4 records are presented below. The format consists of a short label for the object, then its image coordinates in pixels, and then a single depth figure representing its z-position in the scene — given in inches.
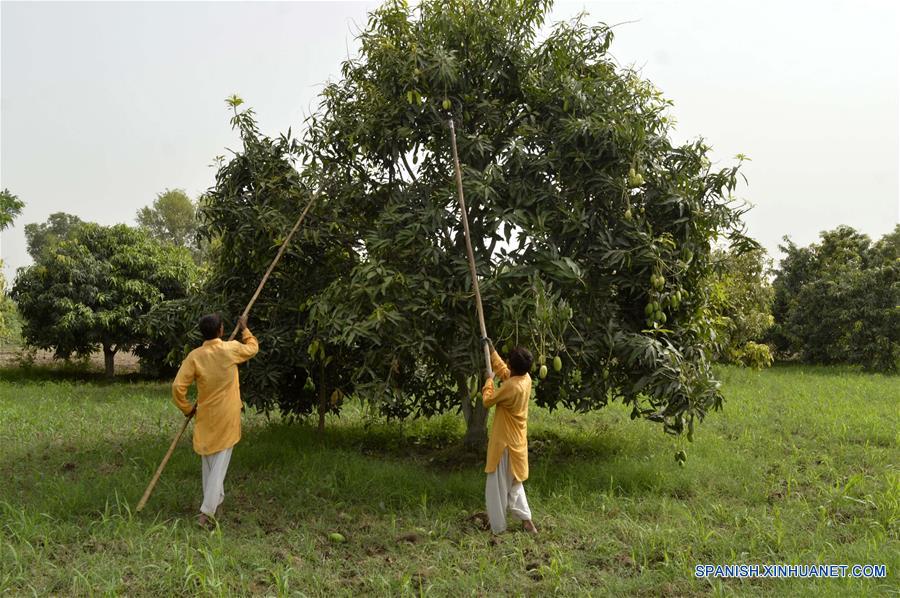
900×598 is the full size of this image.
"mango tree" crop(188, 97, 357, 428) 248.2
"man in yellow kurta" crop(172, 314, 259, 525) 193.6
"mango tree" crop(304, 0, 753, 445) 211.8
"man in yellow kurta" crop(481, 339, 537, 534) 188.2
